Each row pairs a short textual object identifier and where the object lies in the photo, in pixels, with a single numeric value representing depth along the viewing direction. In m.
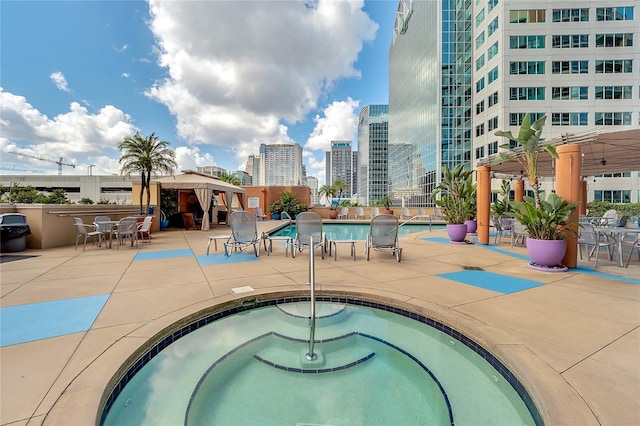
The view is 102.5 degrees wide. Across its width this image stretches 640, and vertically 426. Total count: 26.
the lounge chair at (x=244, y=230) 6.39
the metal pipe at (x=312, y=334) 2.67
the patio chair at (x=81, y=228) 7.18
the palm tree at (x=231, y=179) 33.56
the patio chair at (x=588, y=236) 5.41
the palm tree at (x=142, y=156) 11.96
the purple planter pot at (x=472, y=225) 10.96
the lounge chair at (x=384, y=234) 6.00
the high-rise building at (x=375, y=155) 78.44
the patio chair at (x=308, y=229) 6.24
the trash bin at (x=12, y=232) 6.69
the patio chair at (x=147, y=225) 8.52
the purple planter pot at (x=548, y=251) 5.06
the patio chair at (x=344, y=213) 20.28
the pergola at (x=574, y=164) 5.26
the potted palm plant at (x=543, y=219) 5.07
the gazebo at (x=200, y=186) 12.61
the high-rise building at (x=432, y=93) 32.91
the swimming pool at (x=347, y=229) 12.37
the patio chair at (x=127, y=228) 7.51
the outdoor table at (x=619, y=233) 5.48
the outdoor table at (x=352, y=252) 6.17
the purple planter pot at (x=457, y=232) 8.61
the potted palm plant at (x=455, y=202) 8.68
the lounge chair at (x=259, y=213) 17.14
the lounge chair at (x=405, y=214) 18.73
